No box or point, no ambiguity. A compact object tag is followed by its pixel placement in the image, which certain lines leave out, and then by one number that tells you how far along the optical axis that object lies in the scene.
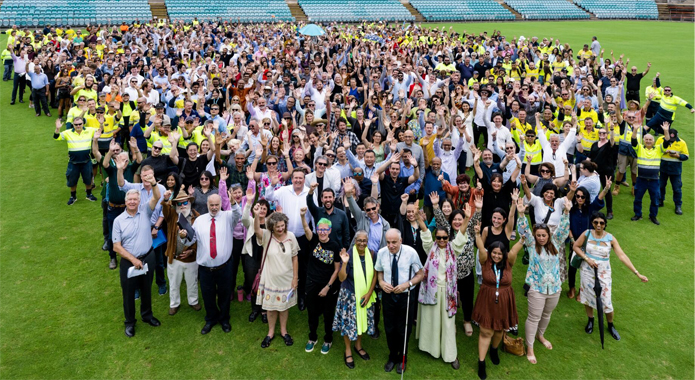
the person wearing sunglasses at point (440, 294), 5.33
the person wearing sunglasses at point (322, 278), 5.55
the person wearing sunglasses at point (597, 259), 5.77
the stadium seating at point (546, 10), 47.30
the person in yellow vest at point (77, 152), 8.91
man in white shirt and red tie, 5.81
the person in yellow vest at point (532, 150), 8.55
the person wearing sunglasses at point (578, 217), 6.68
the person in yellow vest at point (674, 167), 8.84
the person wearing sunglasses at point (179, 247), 6.09
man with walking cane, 5.18
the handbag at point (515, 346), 5.66
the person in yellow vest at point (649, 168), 8.81
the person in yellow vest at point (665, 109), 11.59
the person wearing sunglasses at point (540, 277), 5.47
